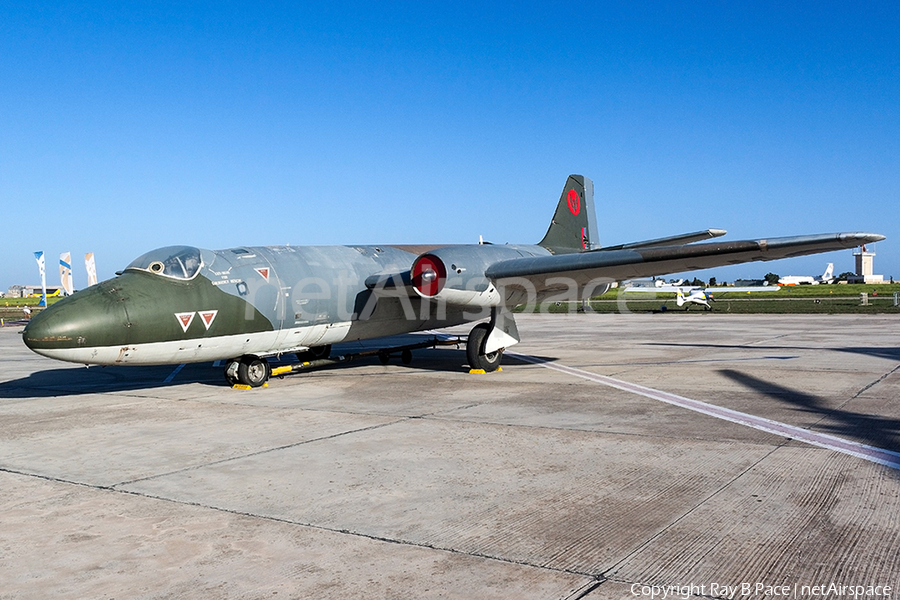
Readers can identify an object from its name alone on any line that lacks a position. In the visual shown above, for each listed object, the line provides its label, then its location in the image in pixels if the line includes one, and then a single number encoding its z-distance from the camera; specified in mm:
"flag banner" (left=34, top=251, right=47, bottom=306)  41938
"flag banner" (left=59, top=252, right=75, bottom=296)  39250
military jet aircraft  10031
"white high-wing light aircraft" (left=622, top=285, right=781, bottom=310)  41875
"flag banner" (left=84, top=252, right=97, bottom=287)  36781
